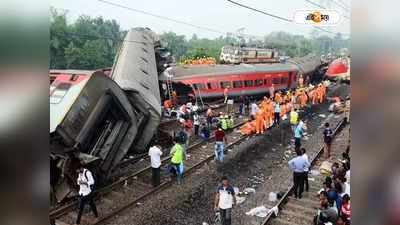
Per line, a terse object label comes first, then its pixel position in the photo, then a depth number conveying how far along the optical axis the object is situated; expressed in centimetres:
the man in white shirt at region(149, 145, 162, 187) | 841
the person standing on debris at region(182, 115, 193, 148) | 1208
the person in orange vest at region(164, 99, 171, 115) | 1633
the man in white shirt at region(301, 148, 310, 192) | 765
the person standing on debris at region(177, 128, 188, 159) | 984
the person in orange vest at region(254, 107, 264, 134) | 1432
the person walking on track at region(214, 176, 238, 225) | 627
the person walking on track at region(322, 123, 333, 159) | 1058
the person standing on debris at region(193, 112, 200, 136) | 1392
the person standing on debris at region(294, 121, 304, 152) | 1106
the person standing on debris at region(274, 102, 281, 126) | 1569
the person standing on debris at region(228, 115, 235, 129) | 1488
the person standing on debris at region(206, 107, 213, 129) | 1460
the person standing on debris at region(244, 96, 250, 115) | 1932
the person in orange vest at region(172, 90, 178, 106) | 1902
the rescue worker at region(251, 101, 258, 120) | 1589
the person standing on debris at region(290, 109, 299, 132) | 1370
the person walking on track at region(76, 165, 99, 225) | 659
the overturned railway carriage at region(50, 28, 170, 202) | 673
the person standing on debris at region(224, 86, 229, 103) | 1931
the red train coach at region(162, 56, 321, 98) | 1961
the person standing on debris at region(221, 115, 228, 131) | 1405
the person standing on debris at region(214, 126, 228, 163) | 1020
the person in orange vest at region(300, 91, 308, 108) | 2020
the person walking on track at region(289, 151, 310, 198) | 769
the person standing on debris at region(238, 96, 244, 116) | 1839
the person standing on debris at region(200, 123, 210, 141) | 1298
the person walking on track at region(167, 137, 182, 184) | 873
